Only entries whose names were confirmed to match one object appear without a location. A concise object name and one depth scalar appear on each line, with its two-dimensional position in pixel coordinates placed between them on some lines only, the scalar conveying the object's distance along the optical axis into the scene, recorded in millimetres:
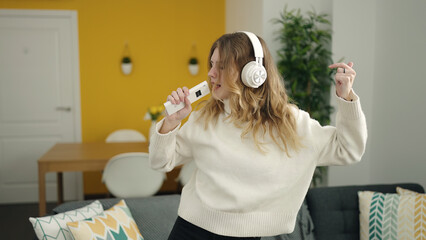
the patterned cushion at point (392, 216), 2186
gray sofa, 2252
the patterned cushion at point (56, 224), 1881
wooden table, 3467
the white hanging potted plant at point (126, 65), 4789
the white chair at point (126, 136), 4531
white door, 4668
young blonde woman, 1162
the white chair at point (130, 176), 3340
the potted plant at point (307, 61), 3346
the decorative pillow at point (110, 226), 1886
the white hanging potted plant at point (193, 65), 4898
